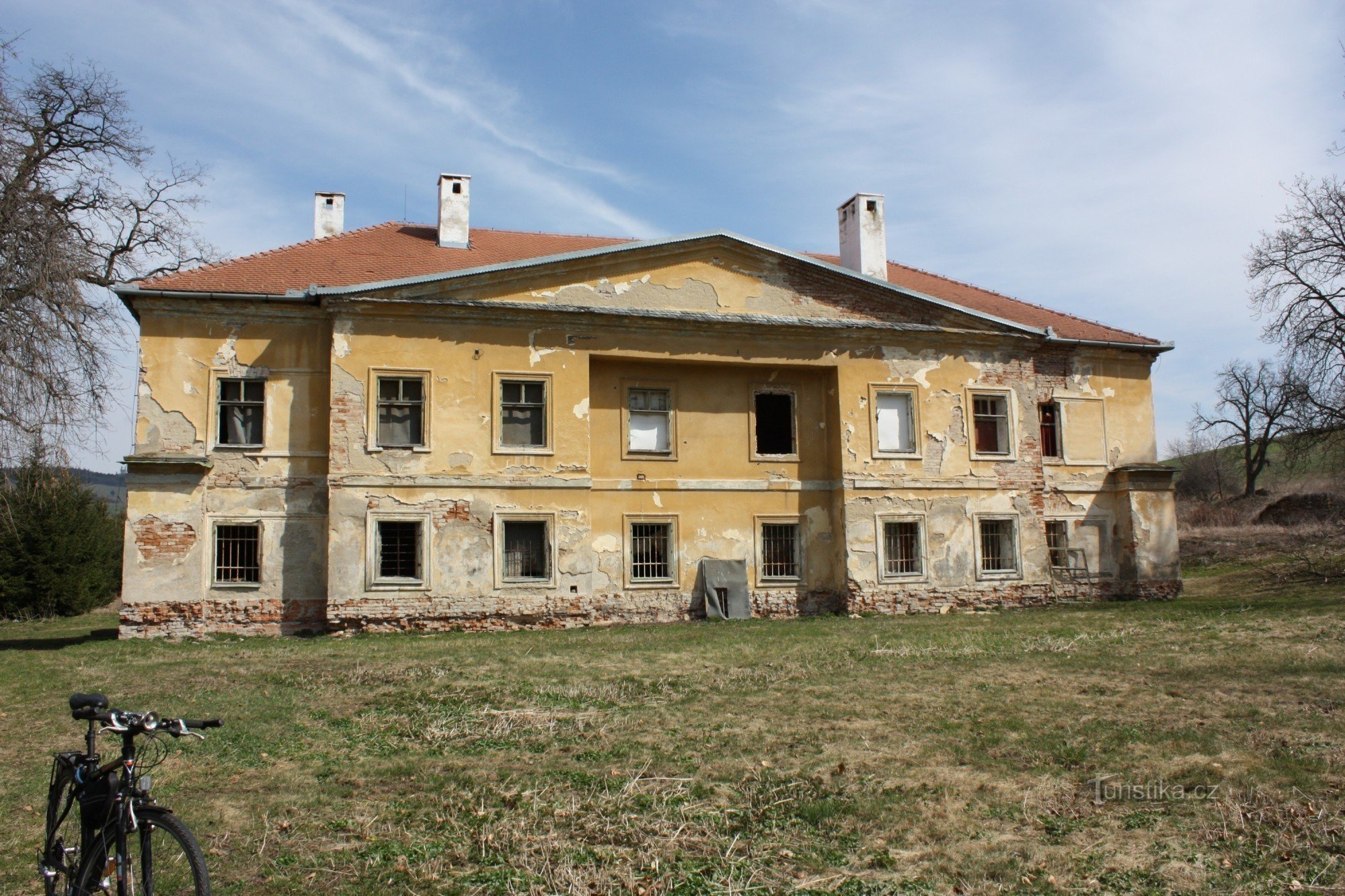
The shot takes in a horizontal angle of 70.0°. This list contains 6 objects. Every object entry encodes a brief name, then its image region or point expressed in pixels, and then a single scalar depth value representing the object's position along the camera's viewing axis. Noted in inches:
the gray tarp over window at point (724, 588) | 722.2
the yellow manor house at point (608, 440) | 655.1
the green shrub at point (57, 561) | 936.3
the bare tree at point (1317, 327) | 828.6
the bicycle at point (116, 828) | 156.0
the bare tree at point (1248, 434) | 1909.4
